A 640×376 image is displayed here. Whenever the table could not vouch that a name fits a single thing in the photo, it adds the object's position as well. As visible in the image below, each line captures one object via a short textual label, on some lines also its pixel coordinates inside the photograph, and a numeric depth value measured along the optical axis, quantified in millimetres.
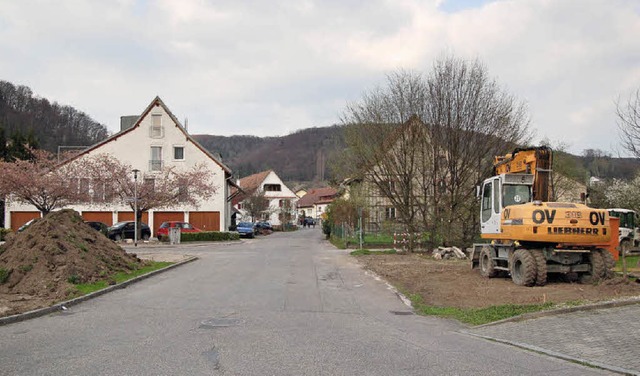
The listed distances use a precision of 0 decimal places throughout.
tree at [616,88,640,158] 17172
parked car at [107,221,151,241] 41469
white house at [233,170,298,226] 84188
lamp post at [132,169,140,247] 36734
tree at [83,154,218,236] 42594
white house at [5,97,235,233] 49781
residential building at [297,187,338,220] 119375
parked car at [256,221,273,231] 67075
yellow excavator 14312
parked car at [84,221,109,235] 38706
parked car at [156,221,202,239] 43619
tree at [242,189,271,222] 69969
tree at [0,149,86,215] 37750
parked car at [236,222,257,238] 52938
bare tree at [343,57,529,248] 28578
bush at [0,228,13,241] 41044
